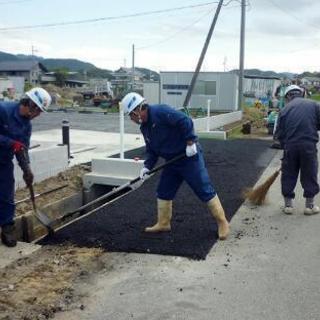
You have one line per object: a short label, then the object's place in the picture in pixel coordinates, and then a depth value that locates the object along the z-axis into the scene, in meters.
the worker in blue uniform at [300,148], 6.90
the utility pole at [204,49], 23.98
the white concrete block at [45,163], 8.32
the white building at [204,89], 36.50
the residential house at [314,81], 97.68
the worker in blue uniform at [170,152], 5.53
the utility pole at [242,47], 28.44
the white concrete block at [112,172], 9.38
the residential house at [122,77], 64.36
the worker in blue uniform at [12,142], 5.43
